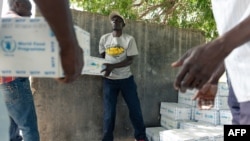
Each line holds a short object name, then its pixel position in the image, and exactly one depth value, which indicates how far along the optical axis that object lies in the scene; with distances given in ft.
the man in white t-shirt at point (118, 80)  14.99
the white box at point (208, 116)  16.01
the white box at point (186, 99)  17.42
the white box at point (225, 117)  15.65
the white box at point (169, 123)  16.58
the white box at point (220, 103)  16.22
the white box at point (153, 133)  15.80
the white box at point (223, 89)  16.57
